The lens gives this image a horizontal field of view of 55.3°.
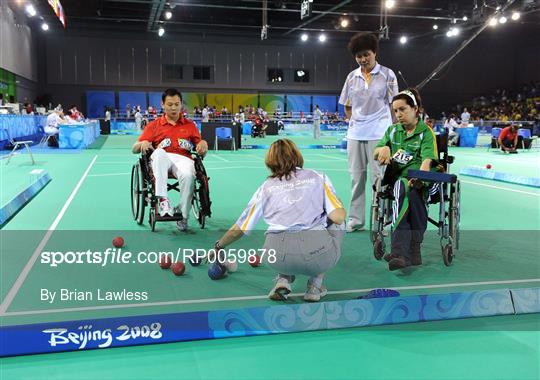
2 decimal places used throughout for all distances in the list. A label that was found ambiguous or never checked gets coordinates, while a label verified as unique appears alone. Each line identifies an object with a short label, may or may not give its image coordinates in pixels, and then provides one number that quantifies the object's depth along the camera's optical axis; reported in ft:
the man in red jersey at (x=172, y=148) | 14.26
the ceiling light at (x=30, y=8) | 63.87
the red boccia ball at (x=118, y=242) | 12.89
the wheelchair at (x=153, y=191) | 14.29
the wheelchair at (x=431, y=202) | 10.86
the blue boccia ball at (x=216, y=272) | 10.47
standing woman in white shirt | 14.24
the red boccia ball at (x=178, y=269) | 10.73
